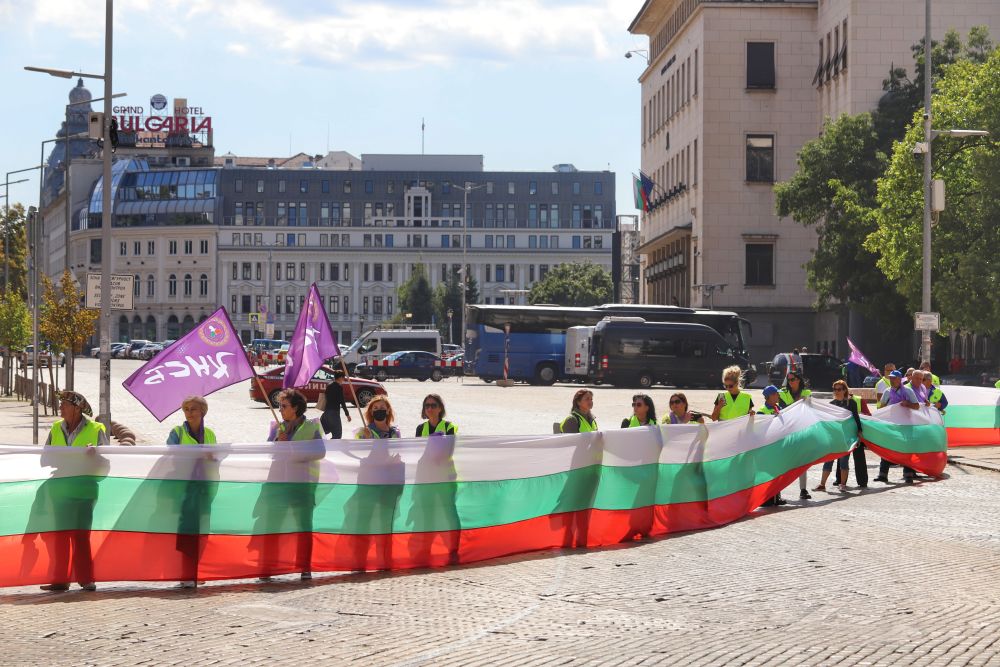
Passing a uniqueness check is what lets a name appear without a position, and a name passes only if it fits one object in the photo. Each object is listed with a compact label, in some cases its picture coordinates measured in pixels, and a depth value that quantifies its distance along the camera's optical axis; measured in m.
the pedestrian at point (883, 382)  25.83
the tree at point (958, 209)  44.50
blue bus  68.56
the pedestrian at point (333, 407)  26.28
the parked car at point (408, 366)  74.94
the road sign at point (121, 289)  25.22
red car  43.84
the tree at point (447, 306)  137.50
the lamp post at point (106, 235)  25.45
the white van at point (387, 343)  76.62
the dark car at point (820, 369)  58.34
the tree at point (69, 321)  38.69
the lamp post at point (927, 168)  35.31
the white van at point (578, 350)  66.06
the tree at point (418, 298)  142.62
